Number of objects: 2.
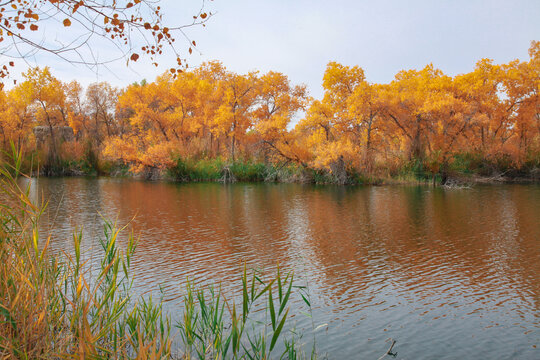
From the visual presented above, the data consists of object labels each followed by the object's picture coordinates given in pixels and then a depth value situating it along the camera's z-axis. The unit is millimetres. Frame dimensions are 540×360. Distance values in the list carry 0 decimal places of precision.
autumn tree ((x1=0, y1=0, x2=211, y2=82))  4258
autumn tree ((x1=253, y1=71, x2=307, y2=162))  35062
